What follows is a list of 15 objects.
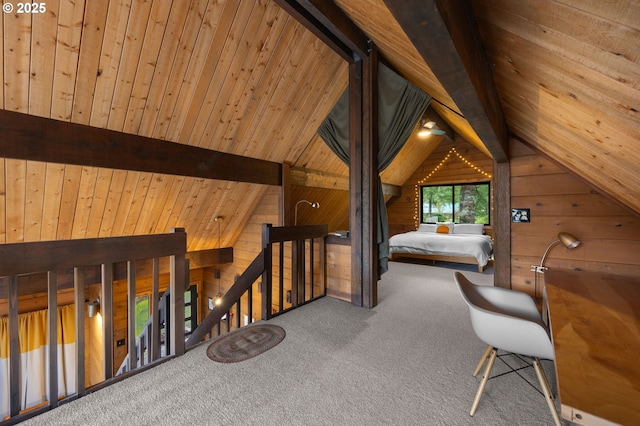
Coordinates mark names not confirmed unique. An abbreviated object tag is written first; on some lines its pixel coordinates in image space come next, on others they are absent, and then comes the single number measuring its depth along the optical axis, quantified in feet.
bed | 16.94
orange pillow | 21.36
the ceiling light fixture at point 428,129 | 15.21
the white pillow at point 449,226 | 21.79
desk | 2.38
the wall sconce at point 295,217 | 14.39
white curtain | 12.34
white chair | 4.41
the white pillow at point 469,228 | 20.81
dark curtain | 10.05
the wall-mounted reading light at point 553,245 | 6.95
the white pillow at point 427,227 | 23.12
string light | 22.54
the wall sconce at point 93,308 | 13.20
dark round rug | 6.60
